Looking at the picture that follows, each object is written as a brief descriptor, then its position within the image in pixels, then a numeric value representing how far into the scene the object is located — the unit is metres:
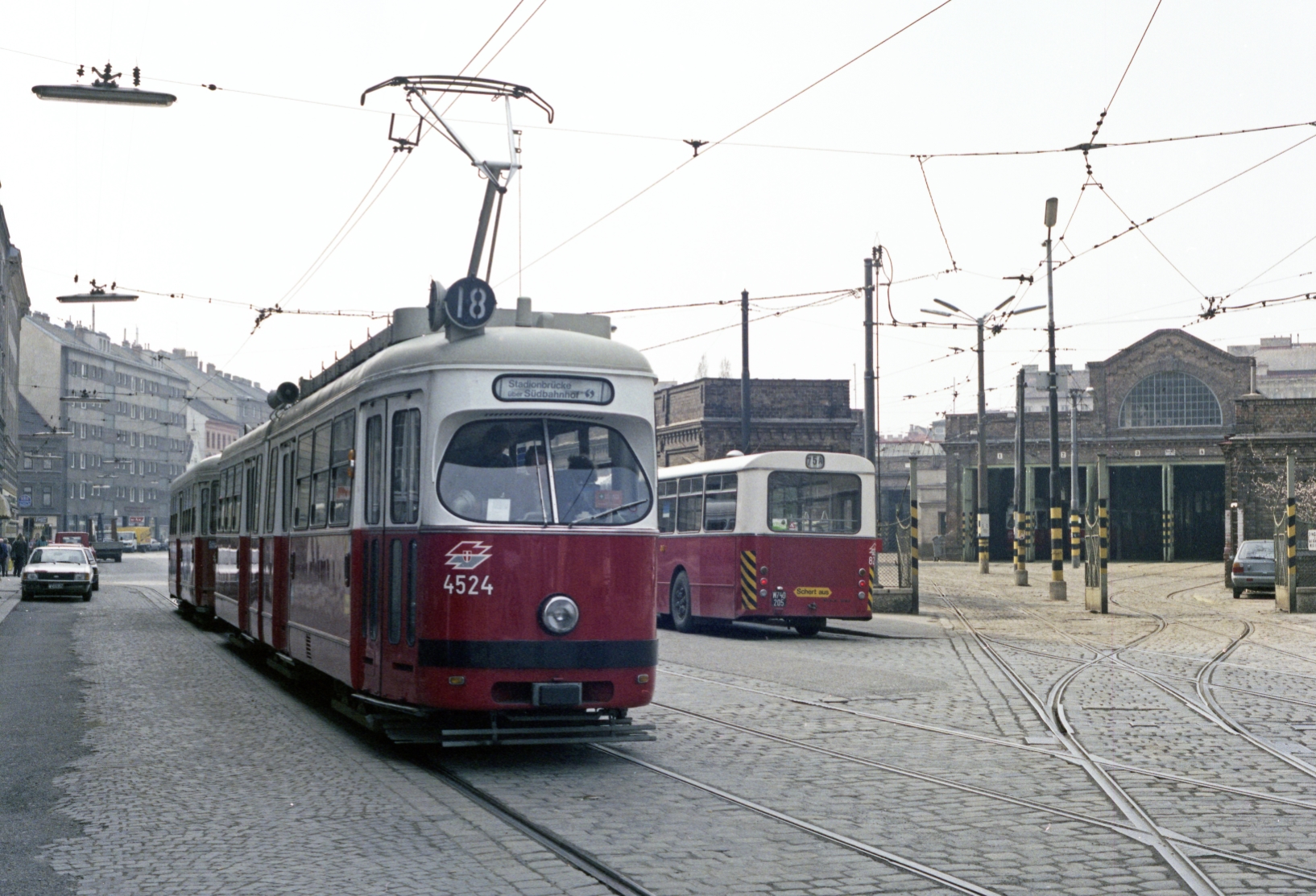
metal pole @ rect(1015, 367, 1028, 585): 39.34
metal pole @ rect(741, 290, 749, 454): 34.97
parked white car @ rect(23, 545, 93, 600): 36.12
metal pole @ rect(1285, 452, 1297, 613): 26.92
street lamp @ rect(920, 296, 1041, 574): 37.41
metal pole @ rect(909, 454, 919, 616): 27.28
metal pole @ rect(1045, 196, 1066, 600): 30.61
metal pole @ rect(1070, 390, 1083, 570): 39.92
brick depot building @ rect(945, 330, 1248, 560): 63.84
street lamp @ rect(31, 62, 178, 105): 15.62
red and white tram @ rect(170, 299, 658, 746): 9.37
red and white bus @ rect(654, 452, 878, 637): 22.06
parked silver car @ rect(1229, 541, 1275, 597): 33.09
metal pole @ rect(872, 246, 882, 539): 31.78
